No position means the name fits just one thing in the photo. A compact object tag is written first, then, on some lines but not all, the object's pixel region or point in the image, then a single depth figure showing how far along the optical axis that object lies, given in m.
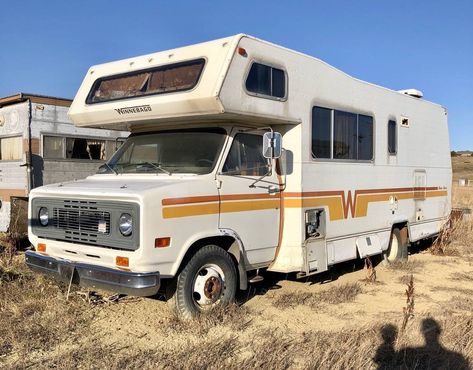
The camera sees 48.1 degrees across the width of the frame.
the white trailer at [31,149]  9.91
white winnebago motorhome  5.14
